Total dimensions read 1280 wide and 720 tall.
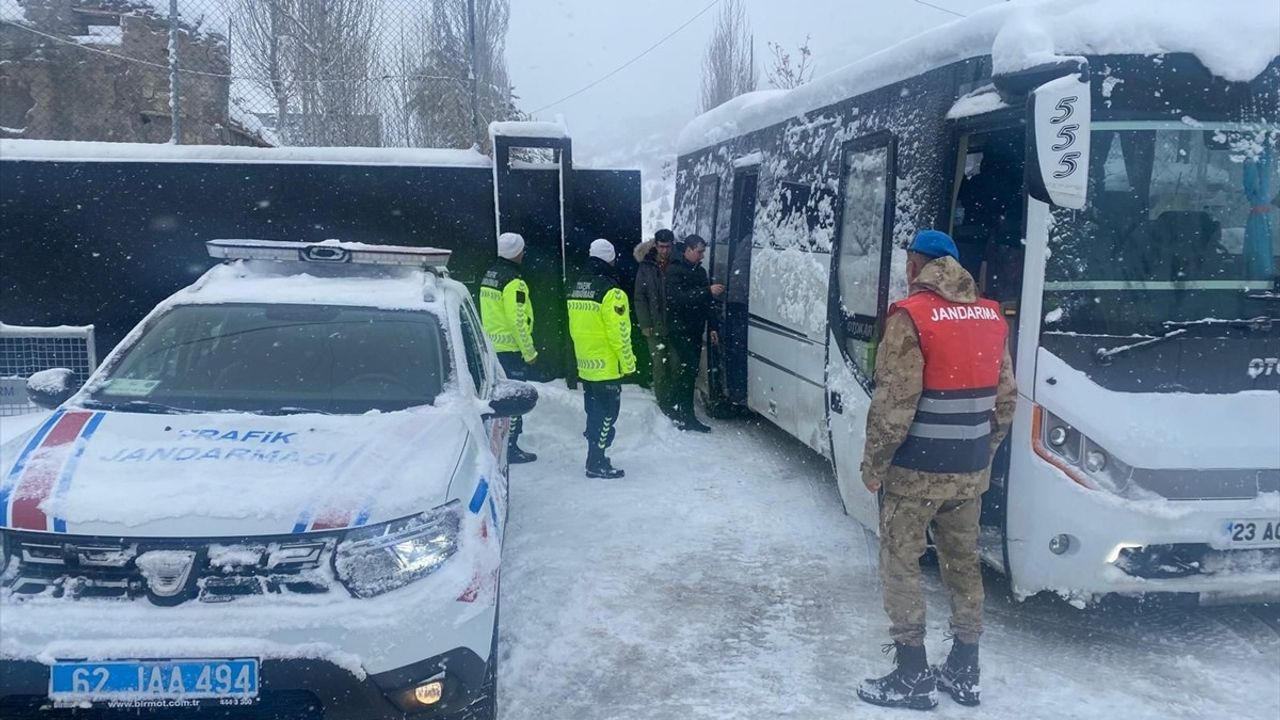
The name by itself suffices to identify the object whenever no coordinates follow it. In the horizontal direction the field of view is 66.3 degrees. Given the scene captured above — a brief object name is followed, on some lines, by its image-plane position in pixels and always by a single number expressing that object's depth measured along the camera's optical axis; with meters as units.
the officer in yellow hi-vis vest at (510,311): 8.03
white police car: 3.02
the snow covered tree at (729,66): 33.31
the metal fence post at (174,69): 9.22
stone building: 12.95
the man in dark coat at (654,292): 8.95
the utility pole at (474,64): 9.50
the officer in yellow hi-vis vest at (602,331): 7.18
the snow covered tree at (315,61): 12.73
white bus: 4.24
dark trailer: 9.42
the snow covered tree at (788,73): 28.39
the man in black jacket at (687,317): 8.98
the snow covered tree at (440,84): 11.62
